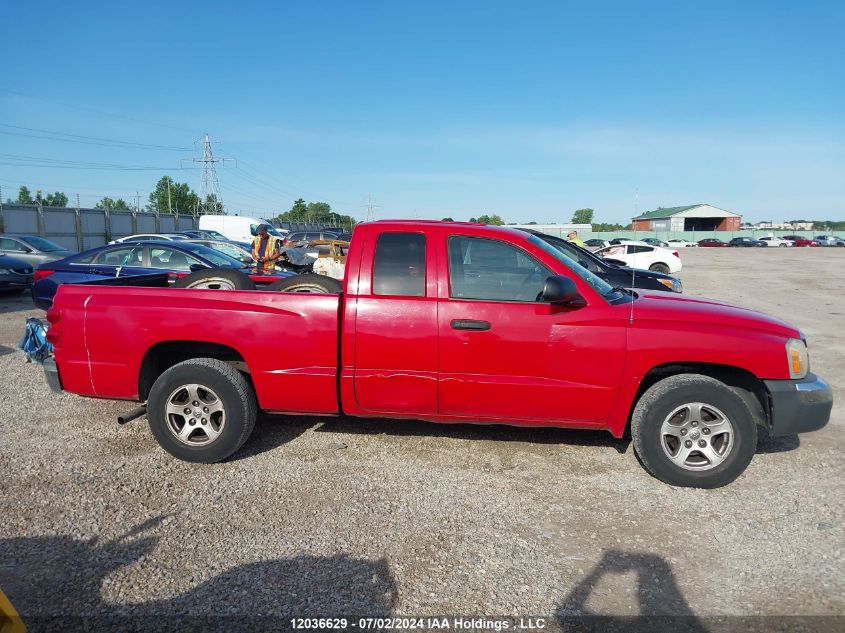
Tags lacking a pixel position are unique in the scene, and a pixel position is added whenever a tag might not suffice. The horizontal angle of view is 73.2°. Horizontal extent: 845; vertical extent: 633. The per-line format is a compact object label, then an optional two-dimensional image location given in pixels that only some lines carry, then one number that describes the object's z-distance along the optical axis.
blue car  9.39
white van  33.03
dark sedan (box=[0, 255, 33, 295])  12.86
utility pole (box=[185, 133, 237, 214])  62.45
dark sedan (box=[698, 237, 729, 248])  66.55
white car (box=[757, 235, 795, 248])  66.69
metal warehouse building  89.50
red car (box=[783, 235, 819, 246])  67.00
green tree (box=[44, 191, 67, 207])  75.64
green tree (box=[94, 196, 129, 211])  74.84
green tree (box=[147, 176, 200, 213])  79.38
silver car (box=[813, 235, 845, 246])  68.83
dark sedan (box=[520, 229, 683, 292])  9.88
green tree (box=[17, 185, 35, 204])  74.88
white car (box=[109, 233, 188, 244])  17.06
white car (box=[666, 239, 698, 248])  64.31
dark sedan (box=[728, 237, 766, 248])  66.47
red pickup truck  3.90
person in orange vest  9.03
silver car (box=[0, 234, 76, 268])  15.04
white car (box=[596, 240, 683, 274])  21.25
